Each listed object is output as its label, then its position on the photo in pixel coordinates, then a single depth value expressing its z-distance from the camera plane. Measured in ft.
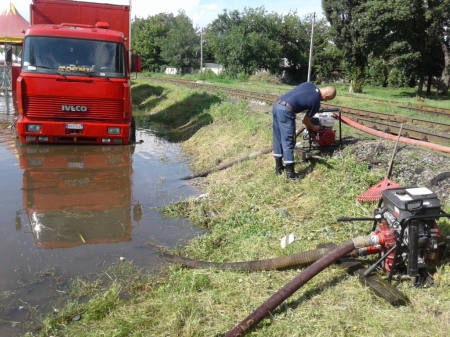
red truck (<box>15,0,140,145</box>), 28.17
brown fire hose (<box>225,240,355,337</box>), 10.07
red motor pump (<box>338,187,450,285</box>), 11.09
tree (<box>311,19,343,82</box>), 155.23
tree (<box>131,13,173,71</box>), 209.87
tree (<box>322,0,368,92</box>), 107.14
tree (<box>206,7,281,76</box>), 150.71
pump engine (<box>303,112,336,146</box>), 21.90
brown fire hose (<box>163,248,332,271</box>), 12.51
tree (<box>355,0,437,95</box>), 87.92
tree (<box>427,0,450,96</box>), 87.20
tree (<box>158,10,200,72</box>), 190.39
